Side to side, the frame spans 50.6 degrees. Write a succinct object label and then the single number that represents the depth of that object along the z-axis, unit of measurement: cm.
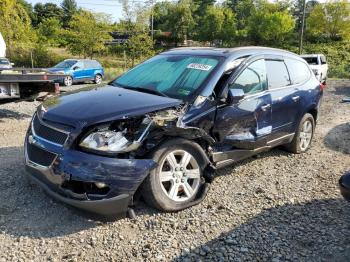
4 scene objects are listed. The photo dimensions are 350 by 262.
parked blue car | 1983
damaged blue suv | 344
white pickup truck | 1836
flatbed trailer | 794
